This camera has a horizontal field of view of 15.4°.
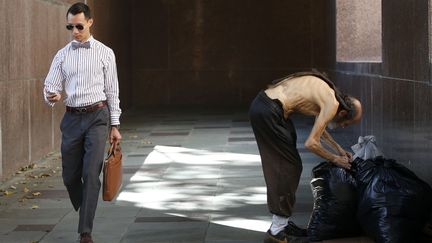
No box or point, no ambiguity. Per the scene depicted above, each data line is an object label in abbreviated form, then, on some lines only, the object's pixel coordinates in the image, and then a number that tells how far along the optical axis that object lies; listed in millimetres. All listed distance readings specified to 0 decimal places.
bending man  11271
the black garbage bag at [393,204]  11381
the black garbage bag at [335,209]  12121
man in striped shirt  11844
